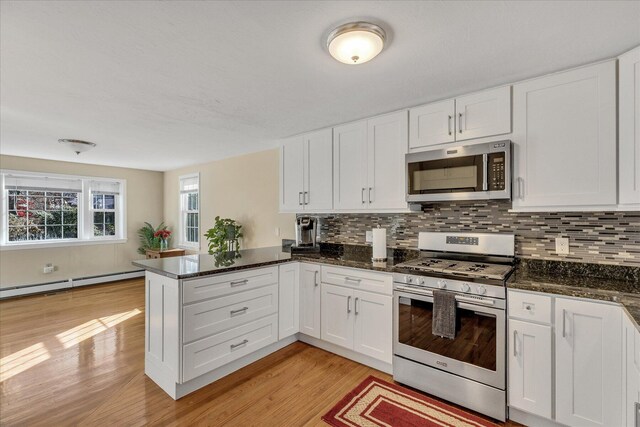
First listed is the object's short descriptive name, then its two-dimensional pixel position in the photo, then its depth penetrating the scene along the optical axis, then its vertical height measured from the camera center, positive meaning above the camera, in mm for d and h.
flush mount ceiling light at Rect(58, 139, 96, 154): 3727 +863
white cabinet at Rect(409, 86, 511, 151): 2211 +744
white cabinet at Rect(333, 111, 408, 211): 2707 +471
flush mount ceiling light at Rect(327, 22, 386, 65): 1536 +916
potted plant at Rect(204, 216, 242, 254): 4539 -344
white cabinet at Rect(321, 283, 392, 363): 2486 -952
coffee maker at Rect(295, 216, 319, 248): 3426 -224
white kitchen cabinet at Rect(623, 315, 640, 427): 1405 -784
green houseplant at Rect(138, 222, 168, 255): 6102 -535
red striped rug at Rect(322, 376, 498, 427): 1952 -1361
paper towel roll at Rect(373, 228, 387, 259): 2715 -285
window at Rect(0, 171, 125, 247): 4859 +61
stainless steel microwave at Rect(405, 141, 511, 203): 2152 +307
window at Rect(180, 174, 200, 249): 5781 +29
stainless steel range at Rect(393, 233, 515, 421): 1970 -796
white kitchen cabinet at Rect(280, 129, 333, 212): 3205 +452
